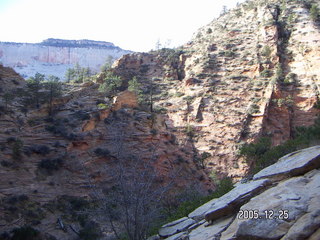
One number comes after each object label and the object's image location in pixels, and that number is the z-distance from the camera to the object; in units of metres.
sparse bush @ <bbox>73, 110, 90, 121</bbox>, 24.66
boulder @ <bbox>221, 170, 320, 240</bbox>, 4.84
